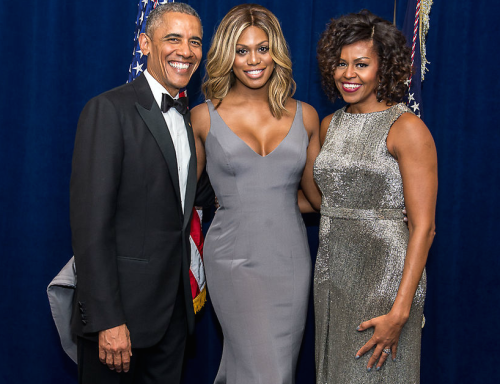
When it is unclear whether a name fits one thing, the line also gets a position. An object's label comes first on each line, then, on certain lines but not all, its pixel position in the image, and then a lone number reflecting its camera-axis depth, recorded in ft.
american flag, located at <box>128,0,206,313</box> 7.29
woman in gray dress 6.33
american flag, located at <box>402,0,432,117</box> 7.43
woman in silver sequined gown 5.41
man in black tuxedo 5.00
